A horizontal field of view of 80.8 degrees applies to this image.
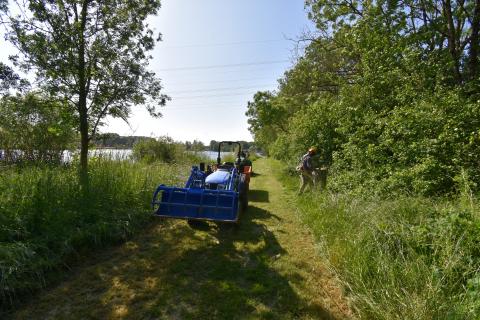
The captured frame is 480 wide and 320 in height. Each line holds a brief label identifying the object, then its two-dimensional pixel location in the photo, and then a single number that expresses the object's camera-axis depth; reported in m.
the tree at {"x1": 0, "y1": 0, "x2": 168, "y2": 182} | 5.03
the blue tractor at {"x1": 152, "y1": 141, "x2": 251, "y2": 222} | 5.00
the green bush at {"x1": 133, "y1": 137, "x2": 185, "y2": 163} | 14.09
